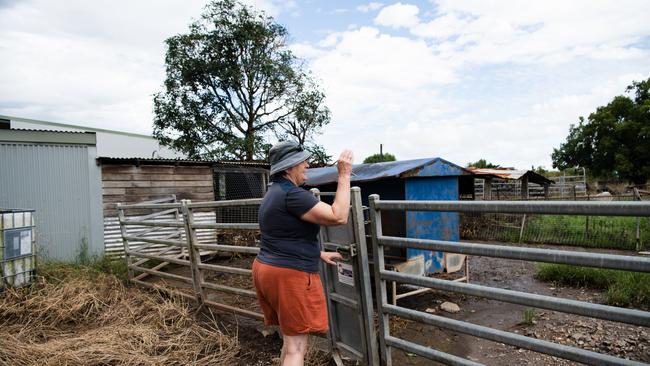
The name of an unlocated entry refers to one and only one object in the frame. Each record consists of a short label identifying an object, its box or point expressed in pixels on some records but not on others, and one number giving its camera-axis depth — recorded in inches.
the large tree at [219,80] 738.8
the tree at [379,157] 1589.3
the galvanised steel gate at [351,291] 123.3
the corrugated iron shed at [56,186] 338.0
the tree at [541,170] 1512.1
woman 95.2
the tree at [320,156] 794.2
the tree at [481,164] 1699.1
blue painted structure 241.4
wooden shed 376.8
